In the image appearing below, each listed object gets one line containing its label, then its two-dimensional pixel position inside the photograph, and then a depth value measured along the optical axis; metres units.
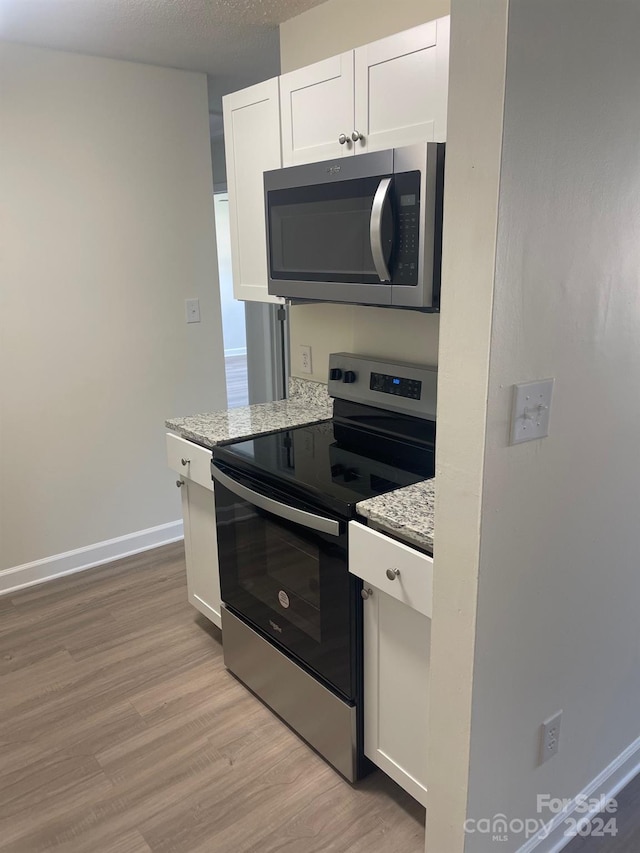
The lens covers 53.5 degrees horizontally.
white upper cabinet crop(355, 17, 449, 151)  1.64
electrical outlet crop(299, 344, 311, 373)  2.75
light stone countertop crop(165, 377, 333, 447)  2.29
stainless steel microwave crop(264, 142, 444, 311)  1.63
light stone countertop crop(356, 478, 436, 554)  1.46
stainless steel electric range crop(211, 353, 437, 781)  1.77
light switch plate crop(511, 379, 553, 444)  1.22
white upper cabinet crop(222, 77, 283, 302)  2.23
